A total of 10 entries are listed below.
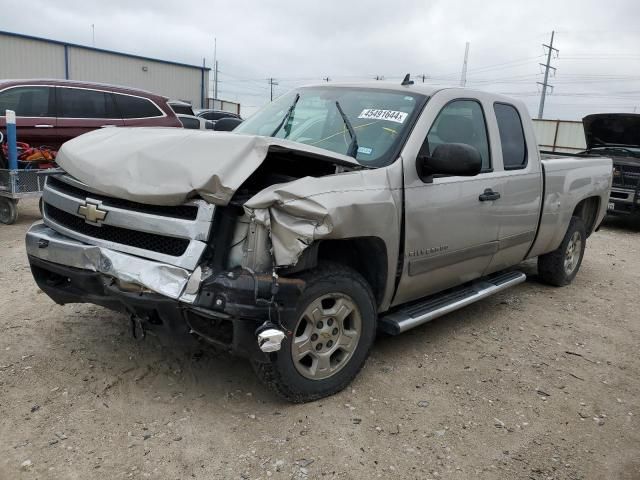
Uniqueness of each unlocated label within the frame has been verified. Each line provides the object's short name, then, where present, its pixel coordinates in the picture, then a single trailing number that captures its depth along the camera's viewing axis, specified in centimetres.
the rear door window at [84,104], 899
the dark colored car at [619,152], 943
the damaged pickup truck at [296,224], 279
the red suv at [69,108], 850
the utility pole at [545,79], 5276
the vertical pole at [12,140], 722
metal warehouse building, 2267
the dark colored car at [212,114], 2105
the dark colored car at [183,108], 1599
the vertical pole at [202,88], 3070
